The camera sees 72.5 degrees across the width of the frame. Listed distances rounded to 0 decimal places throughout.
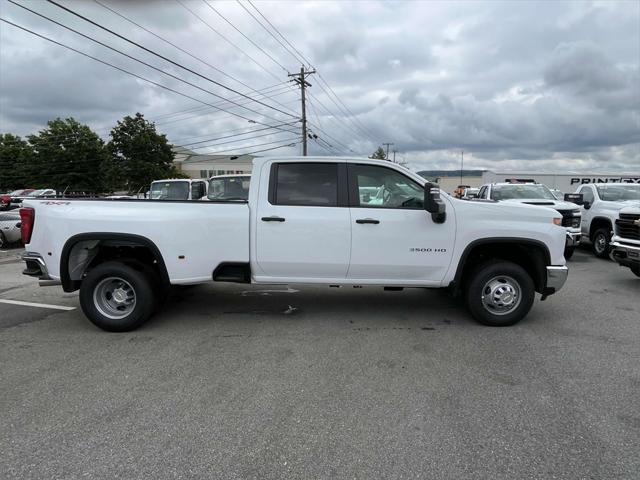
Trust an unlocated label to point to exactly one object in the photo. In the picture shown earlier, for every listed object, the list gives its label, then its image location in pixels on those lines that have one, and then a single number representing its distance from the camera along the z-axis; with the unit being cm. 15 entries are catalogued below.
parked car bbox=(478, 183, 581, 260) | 1047
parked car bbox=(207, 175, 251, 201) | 1208
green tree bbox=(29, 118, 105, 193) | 5062
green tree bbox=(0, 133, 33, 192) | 5618
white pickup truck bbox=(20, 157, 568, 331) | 489
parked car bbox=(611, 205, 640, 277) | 737
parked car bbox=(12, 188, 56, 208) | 2755
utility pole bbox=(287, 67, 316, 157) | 3619
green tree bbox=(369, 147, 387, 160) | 8478
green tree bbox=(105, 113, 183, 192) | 4412
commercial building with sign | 3425
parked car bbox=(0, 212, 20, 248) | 1457
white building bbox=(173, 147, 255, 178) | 9612
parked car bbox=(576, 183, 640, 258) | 1080
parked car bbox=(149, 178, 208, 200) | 1358
